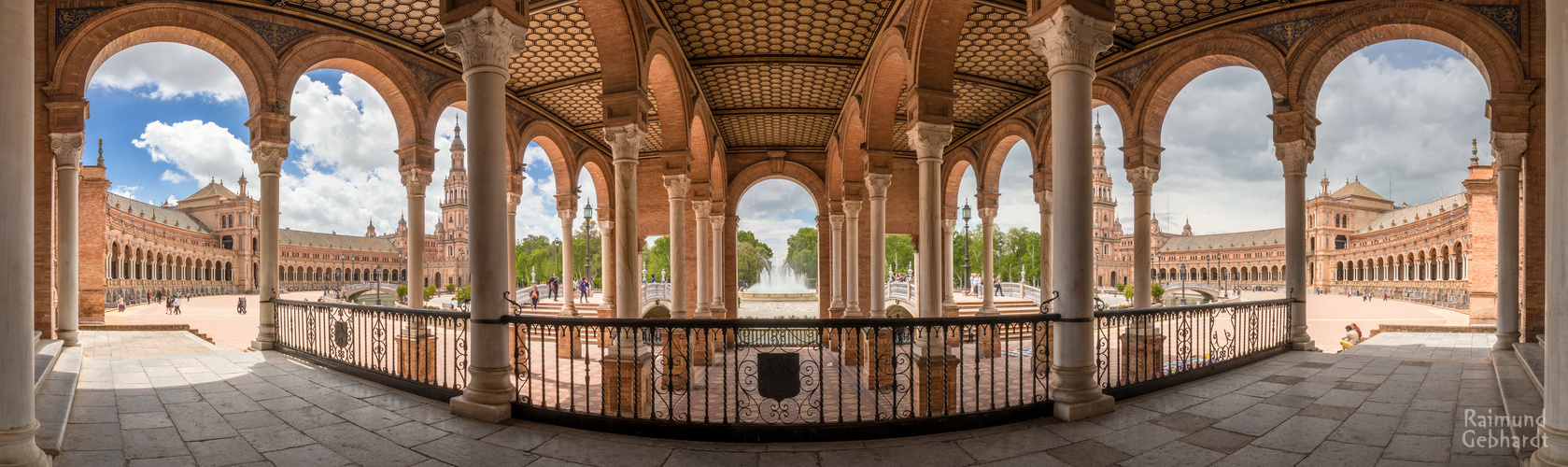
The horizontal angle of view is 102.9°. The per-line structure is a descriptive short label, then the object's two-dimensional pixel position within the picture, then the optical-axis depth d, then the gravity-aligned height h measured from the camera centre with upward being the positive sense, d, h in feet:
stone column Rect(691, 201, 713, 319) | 46.55 -1.74
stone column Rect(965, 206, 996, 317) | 51.52 -2.28
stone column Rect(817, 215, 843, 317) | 56.49 -2.14
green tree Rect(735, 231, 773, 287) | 216.95 -8.68
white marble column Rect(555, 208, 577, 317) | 55.64 -2.25
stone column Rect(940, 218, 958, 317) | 42.69 -3.02
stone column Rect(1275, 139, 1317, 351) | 28.60 +0.23
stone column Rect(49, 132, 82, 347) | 28.04 +0.76
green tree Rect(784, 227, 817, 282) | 271.49 -9.10
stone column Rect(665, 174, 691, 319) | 34.35 -0.20
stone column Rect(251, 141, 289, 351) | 29.35 +0.28
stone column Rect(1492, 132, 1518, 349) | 28.35 -0.22
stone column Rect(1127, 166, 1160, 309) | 32.24 -0.02
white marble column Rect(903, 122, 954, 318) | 25.96 +1.11
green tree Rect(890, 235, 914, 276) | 196.25 -6.02
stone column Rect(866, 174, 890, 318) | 35.24 -0.34
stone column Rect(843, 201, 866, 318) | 48.93 -1.94
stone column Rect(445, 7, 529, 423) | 16.11 +0.79
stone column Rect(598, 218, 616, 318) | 53.57 -2.78
